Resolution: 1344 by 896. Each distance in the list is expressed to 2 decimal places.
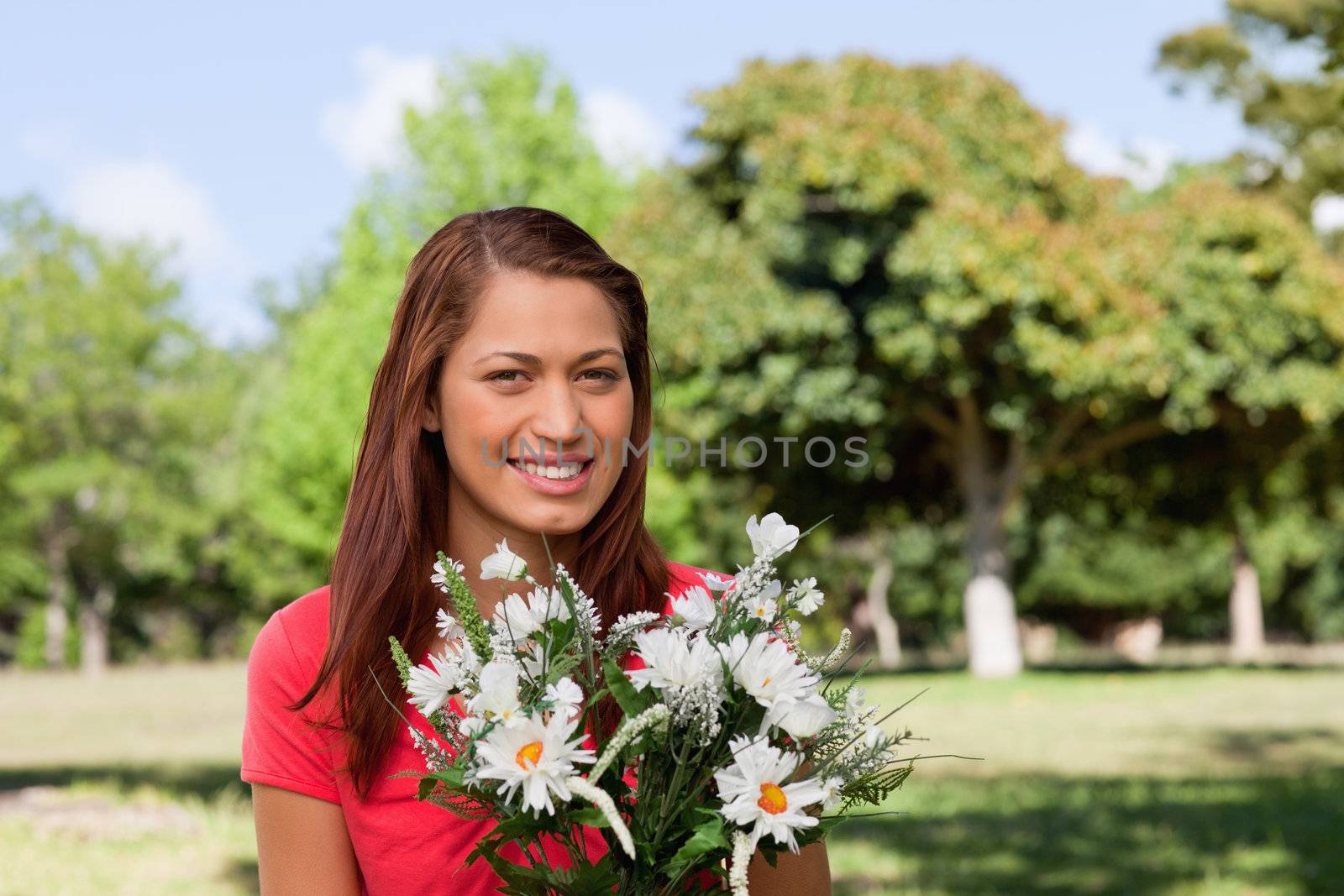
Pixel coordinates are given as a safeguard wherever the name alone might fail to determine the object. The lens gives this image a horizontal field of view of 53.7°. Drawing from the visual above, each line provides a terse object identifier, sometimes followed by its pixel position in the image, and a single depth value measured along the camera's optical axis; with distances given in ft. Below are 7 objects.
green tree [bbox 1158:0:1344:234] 55.47
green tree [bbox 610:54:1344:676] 53.72
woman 6.29
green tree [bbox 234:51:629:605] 83.20
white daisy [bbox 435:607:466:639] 5.66
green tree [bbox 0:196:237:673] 124.77
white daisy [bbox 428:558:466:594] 5.31
